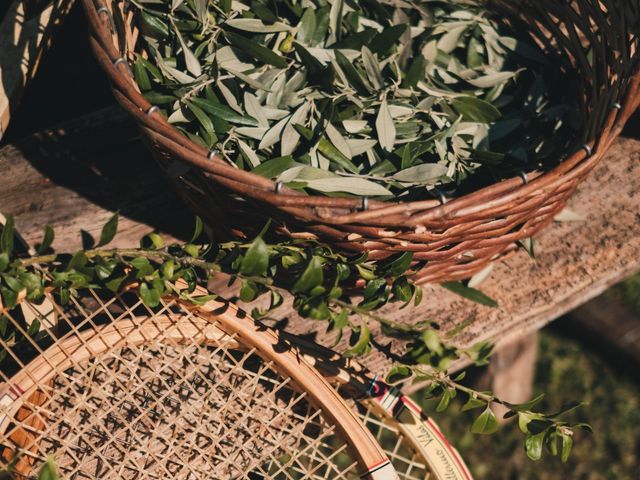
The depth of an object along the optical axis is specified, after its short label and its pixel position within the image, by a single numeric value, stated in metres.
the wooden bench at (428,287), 1.09
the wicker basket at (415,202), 0.79
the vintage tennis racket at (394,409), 0.90
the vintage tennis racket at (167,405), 0.82
